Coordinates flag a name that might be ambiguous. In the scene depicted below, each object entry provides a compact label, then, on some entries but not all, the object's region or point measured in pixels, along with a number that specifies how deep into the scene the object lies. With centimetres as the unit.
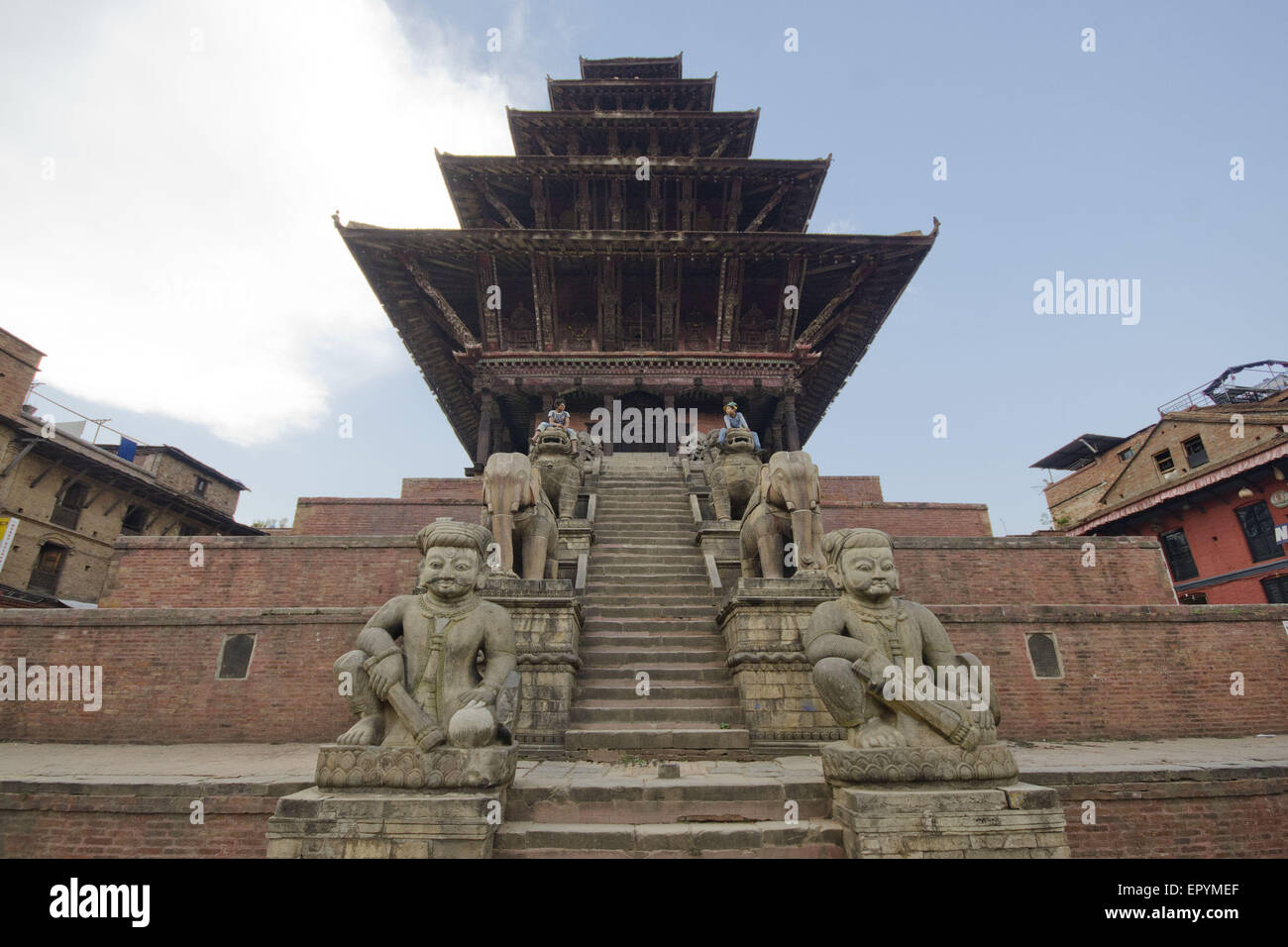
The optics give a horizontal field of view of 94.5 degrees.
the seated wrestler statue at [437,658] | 353
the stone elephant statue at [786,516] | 683
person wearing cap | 1213
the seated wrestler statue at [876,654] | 357
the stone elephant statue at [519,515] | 679
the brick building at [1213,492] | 1755
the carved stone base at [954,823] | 323
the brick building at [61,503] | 1875
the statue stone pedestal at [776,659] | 591
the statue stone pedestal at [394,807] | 316
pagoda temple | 1717
